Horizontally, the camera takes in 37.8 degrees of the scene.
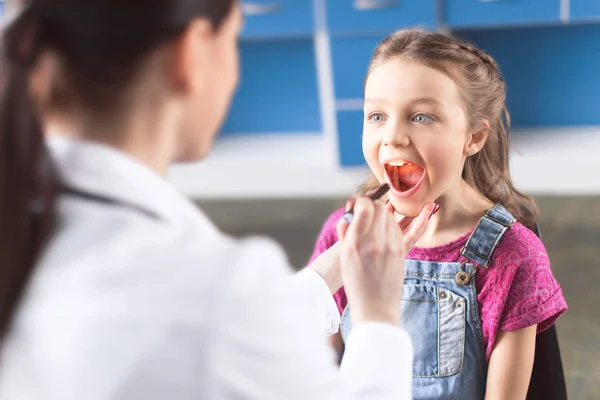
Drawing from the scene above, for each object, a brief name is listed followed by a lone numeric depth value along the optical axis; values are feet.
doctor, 2.14
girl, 4.00
